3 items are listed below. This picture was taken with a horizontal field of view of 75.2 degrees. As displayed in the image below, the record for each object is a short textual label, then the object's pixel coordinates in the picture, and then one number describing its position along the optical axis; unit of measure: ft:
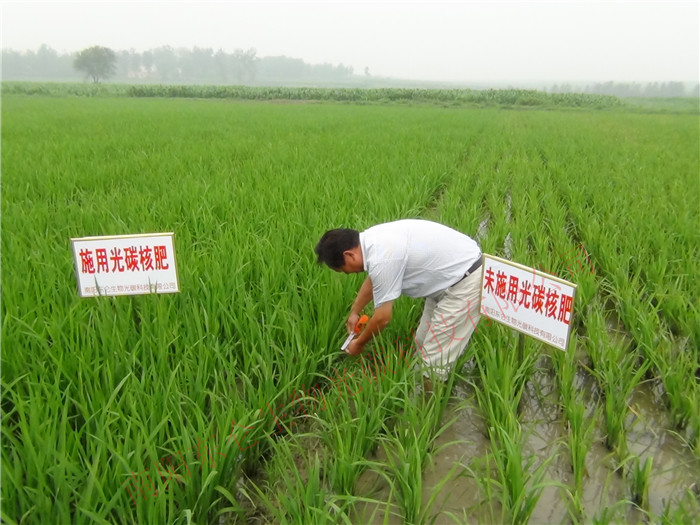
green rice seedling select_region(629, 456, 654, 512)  4.60
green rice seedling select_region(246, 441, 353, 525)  3.92
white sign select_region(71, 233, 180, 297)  5.97
